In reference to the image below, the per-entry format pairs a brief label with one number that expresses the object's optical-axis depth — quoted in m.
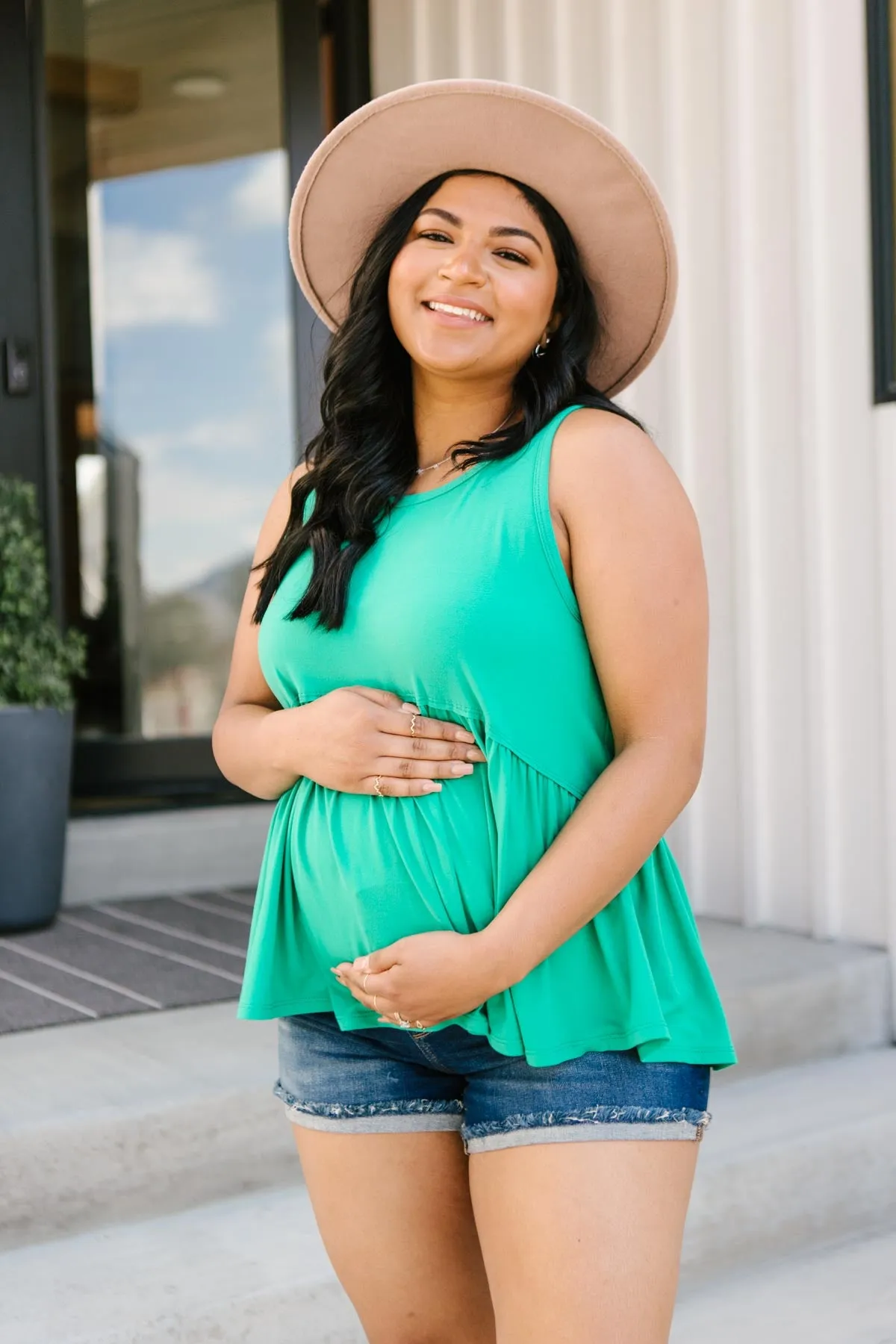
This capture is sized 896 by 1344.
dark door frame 4.30
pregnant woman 1.26
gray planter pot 3.66
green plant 3.70
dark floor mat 3.01
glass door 4.58
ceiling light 4.71
